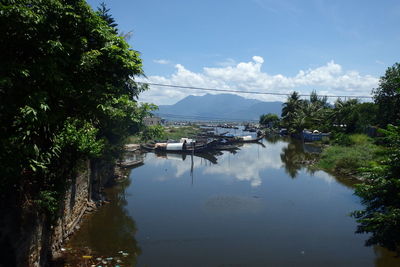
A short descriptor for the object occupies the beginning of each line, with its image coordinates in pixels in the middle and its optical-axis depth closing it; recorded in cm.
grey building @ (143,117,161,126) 7244
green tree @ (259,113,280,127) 8730
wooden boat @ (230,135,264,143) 5142
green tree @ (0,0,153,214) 590
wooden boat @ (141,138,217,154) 4084
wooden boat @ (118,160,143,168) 2838
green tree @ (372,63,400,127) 3180
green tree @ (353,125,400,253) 865
